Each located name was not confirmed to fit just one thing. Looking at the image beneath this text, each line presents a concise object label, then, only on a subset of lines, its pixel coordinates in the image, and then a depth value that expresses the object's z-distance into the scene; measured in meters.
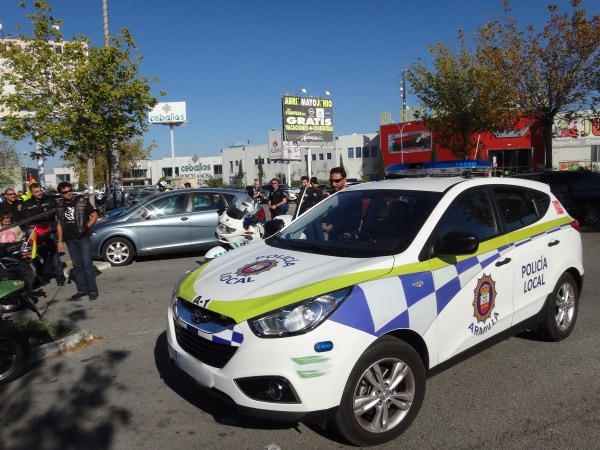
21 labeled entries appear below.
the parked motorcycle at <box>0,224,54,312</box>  6.97
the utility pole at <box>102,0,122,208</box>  16.62
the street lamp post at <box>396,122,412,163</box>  54.52
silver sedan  10.13
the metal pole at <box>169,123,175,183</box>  55.94
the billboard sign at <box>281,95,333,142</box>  45.00
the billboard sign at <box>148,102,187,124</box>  58.06
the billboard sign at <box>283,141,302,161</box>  57.33
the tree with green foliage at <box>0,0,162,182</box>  13.20
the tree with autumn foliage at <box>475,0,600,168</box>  16.33
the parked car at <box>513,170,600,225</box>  14.23
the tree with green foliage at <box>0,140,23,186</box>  34.06
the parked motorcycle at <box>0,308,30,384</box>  4.26
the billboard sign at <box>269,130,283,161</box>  61.06
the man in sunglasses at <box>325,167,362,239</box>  4.08
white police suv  2.84
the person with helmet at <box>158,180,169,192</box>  21.71
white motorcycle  6.78
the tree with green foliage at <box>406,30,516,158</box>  18.91
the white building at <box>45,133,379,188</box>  66.19
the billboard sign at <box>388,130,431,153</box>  52.47
